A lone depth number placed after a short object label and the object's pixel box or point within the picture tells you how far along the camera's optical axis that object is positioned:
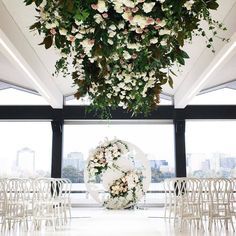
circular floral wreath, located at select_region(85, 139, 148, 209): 8.13
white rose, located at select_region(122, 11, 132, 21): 1.80
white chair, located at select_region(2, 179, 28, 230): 5.60
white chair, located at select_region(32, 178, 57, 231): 5.72
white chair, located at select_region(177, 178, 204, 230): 5.85
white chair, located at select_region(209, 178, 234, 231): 5.63
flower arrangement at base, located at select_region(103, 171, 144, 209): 8.21
